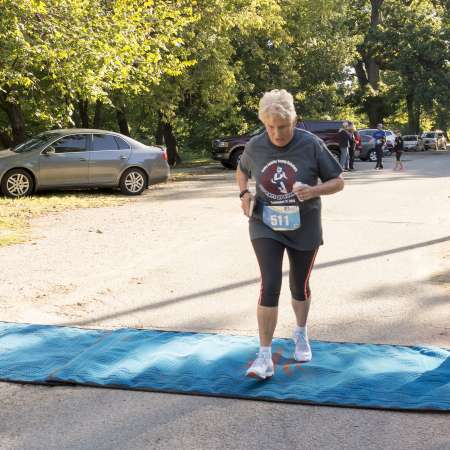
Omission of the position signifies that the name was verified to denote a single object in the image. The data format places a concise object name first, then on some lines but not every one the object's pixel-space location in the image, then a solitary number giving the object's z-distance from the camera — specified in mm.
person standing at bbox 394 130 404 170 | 25266
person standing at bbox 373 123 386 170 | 25109
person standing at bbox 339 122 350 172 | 23891
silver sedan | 14891
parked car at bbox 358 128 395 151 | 37875
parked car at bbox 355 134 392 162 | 33312
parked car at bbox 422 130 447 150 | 50219
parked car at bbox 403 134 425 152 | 49000
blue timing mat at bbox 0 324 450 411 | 4105
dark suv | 26422
